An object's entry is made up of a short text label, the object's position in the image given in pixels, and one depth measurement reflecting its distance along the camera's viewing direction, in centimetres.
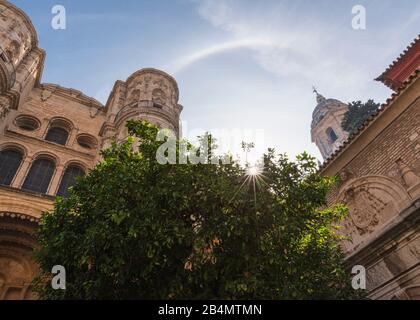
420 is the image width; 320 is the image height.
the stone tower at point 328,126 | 3916
